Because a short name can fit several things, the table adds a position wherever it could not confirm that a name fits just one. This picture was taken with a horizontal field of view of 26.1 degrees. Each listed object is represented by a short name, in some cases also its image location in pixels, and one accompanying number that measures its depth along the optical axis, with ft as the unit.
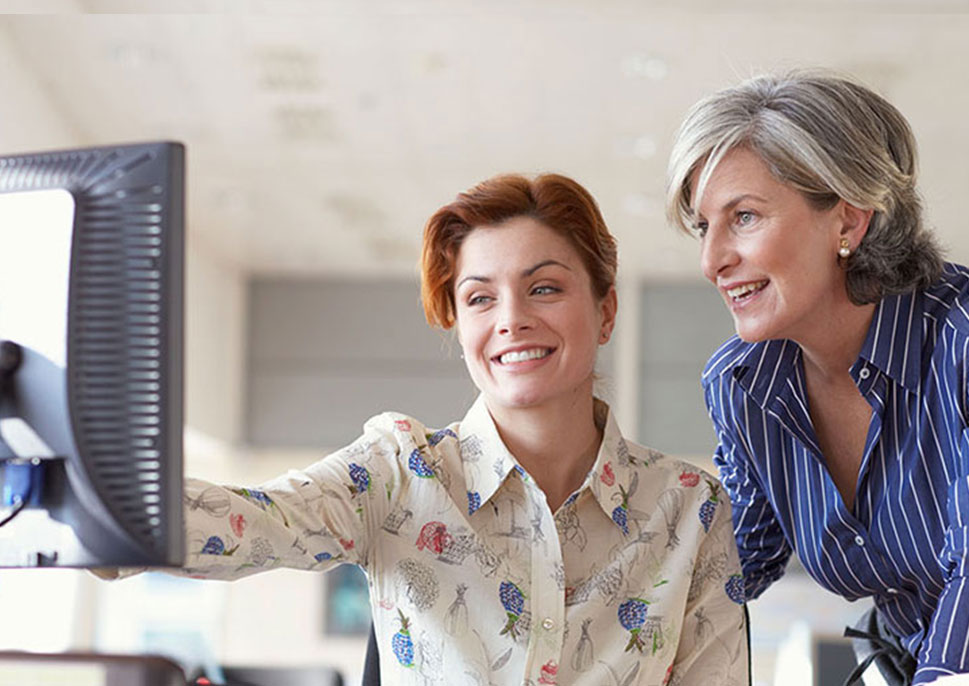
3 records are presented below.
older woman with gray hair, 6.24
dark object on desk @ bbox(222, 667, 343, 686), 8.26
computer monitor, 4.76
